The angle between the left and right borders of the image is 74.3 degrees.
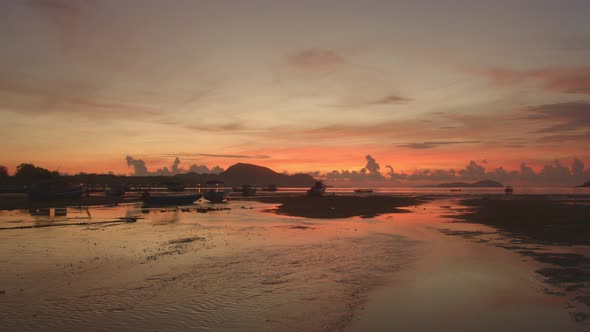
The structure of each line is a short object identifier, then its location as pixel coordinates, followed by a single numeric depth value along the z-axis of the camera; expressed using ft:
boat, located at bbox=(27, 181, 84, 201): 217.36
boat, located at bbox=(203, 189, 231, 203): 248.11
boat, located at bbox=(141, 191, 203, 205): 195.15
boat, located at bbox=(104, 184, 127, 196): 297.12
